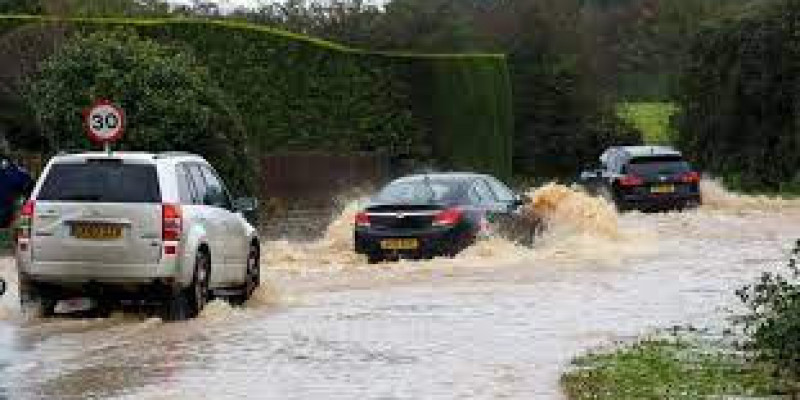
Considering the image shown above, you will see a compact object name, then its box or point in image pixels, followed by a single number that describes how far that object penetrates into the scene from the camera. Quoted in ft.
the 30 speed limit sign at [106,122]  77.51
